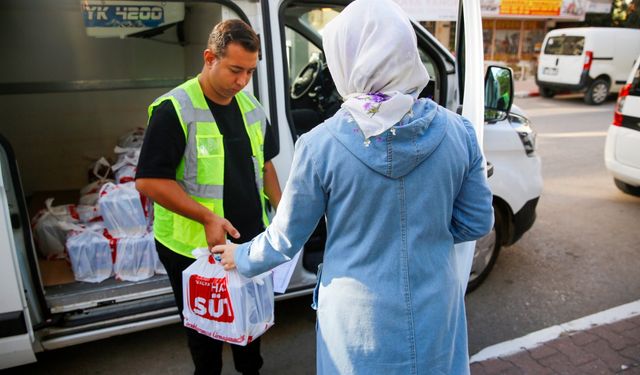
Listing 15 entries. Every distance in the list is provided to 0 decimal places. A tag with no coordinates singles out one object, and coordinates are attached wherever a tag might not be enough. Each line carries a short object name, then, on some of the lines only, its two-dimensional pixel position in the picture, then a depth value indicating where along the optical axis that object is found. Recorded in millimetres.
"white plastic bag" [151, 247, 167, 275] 2947
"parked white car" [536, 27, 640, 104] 12875
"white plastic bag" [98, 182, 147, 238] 3047
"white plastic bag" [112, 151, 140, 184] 3611
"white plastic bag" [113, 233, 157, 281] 2889
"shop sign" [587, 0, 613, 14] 19516
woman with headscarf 1250
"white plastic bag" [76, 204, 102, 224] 3337
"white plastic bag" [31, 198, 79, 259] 3176
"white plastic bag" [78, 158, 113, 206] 3691
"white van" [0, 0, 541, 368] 2324
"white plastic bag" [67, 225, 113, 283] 2871
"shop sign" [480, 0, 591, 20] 16844
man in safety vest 1875
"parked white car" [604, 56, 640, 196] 4770
